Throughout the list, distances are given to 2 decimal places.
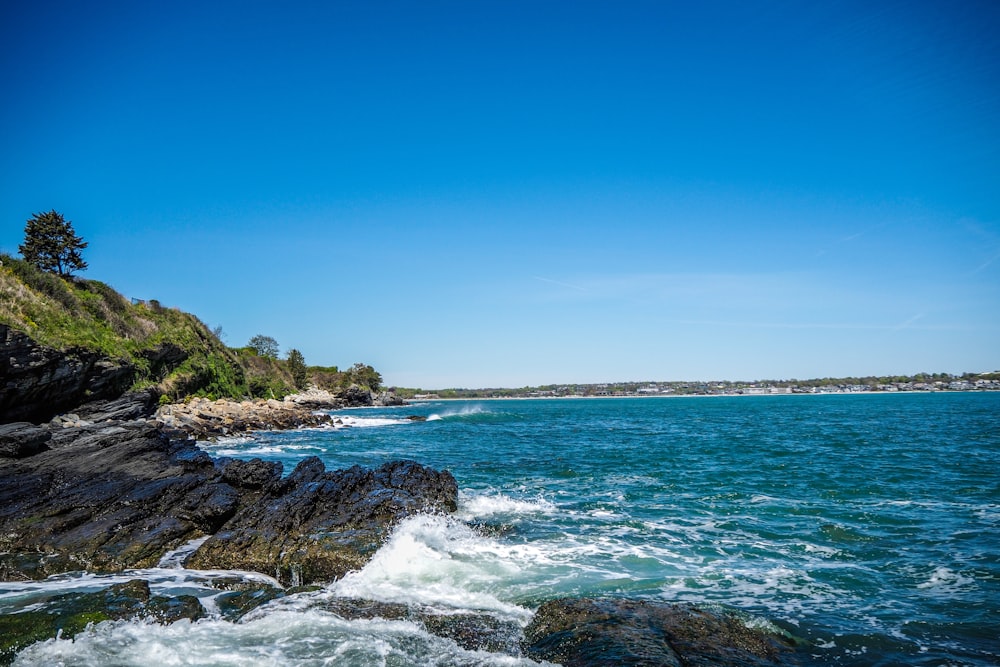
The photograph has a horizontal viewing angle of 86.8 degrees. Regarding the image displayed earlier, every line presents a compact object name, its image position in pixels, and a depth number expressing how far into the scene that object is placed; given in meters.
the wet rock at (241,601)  9.20
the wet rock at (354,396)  124.81
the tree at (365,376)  153.88
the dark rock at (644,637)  7.30
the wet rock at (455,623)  8.11
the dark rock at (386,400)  142.75
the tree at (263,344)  130.38
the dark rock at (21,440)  20.66
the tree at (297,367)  123.51
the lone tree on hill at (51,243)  50.05
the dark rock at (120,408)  34.16
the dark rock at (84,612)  8.03
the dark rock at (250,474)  17.27
